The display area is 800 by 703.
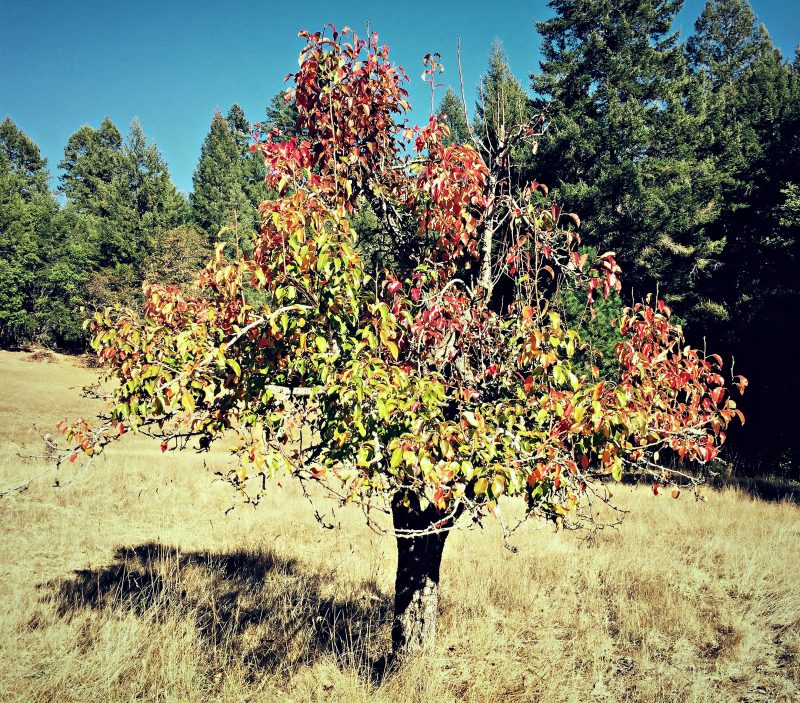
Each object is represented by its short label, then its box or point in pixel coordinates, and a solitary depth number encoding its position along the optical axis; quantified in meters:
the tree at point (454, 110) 45.67
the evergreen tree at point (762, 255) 16.44
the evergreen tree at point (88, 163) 64.62
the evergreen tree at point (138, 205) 45.44
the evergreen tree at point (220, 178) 51.47
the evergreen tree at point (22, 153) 67.25
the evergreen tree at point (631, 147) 24.05
